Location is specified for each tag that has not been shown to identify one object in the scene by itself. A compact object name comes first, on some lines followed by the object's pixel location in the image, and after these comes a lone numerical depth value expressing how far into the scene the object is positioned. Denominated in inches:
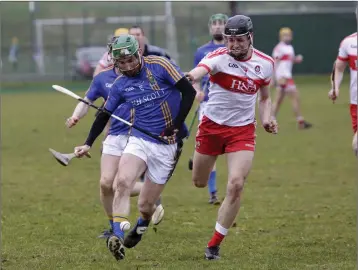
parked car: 3203.7
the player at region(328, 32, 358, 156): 754.2
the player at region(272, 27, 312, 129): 1641.2
